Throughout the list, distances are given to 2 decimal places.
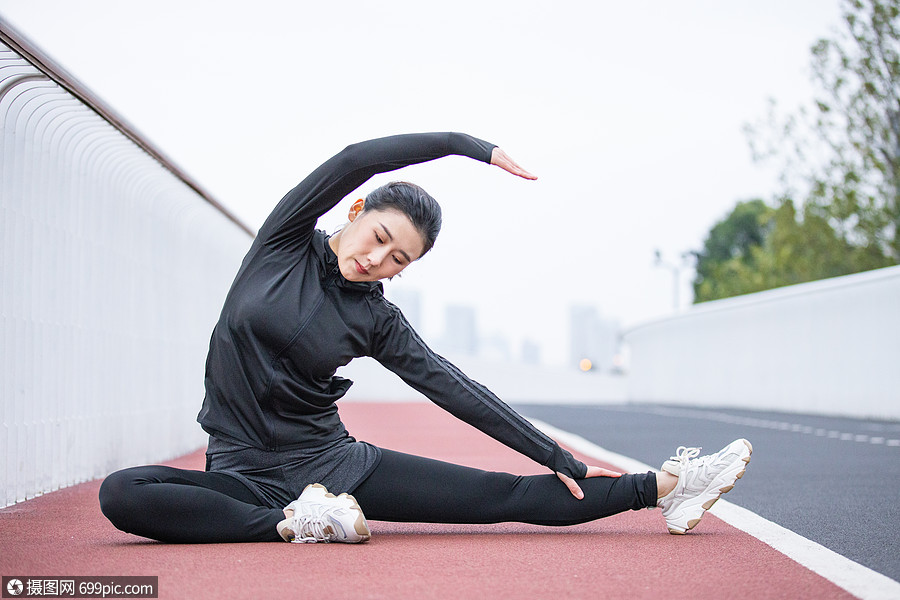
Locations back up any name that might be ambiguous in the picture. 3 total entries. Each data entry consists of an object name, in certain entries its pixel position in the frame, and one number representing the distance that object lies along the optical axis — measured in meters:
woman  3.68
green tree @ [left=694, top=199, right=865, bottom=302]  29.73
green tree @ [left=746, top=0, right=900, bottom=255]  27.53
